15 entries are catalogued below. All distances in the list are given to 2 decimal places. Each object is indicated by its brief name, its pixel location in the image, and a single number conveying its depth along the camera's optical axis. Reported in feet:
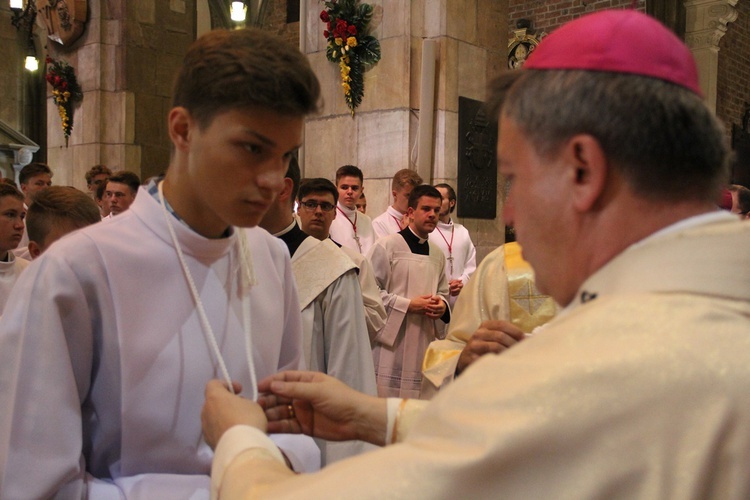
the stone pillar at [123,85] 29.68
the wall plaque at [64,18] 29.91
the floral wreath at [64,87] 30.19
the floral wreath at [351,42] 21.40
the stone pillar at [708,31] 34.53
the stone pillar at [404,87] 21.25
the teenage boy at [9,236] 12.19
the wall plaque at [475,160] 21.86
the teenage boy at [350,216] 19.76
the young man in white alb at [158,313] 4.71
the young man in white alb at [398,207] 19.62
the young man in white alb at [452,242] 20.47
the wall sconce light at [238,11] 32.30
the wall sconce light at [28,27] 49.97
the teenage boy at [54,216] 10.80
